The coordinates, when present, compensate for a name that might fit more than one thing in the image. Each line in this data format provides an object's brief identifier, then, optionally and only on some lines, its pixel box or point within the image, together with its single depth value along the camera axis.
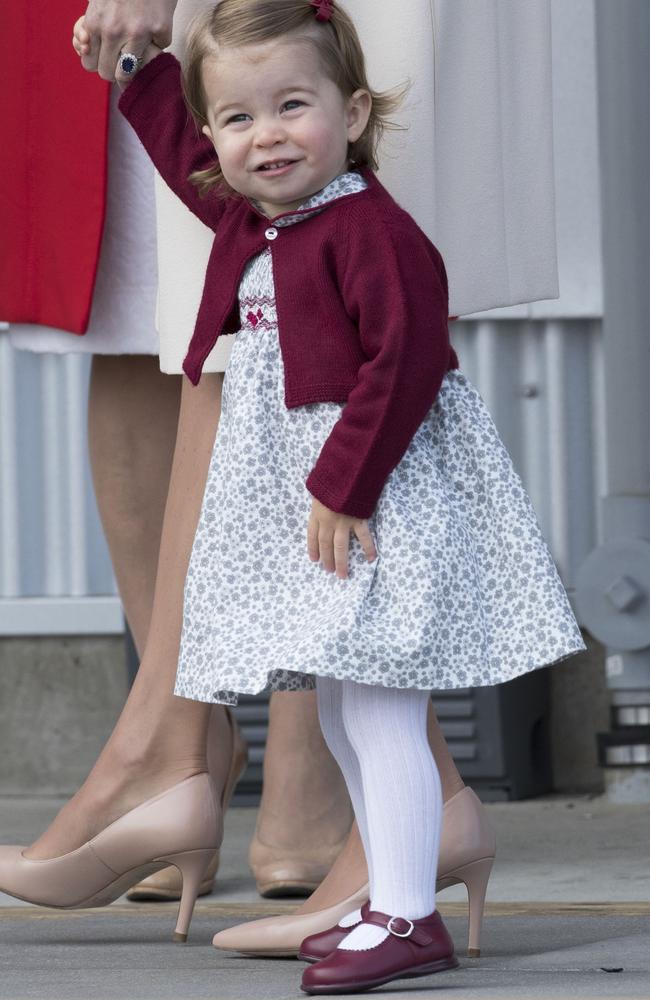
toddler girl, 11.39
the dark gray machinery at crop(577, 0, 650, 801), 12.50
